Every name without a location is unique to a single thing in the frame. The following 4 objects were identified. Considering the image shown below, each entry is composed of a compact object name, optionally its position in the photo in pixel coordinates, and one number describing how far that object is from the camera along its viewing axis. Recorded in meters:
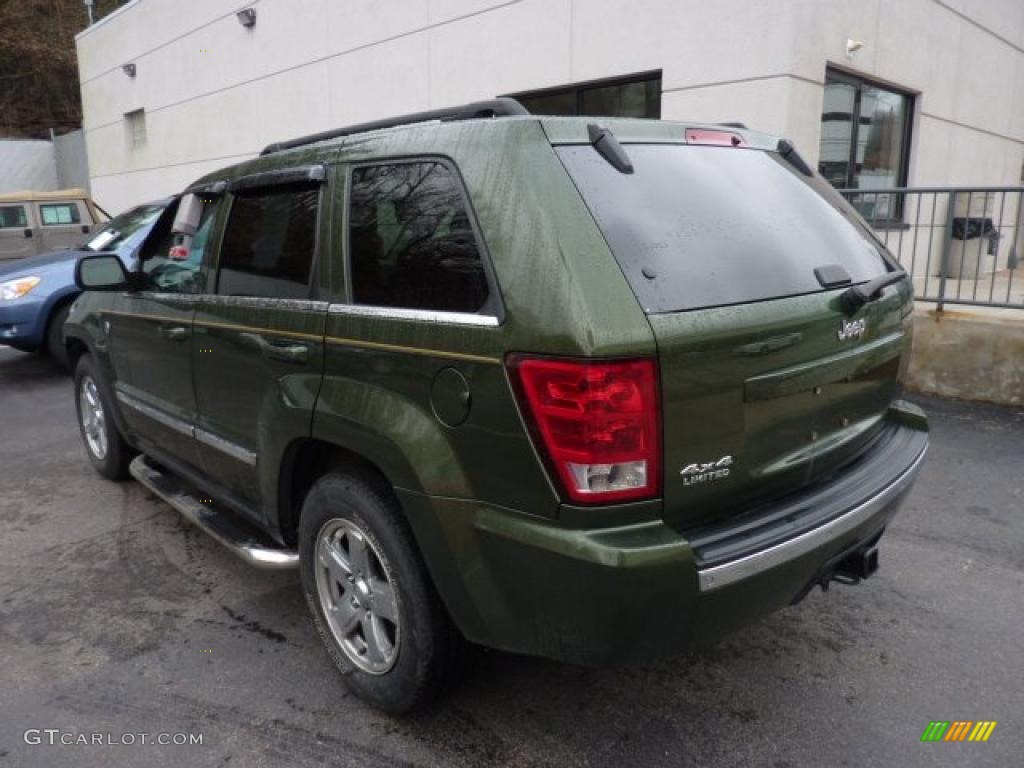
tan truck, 10.96
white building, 7.38
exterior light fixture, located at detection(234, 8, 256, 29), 13.93
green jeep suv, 2.00
